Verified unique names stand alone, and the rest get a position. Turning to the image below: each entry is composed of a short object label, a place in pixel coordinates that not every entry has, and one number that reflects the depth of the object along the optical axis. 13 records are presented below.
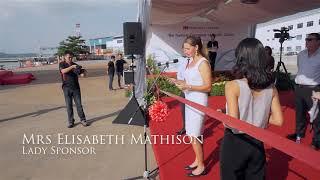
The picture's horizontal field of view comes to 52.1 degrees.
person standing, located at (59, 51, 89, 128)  6.73
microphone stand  4.23
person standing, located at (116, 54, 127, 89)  14.71
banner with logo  13.90
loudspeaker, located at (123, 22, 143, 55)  7.08
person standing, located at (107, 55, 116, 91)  14.06
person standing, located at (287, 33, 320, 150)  4.44
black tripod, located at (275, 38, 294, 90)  11.07
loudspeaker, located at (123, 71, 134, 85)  8.41
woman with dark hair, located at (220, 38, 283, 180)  2.03
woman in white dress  3.47
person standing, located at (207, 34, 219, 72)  13.95
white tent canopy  10.56
